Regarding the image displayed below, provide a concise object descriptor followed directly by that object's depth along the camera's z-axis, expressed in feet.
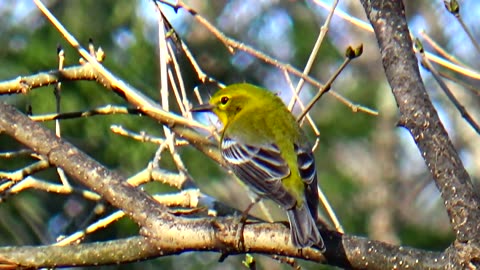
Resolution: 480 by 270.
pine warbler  28.19
